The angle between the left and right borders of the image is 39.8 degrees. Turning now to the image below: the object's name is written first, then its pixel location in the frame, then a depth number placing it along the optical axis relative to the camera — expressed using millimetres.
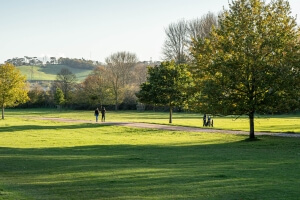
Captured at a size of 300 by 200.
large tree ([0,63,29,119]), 70875
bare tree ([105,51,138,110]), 117500
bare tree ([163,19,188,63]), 90125
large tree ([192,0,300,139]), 29984
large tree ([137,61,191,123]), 55625
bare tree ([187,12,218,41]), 80181
